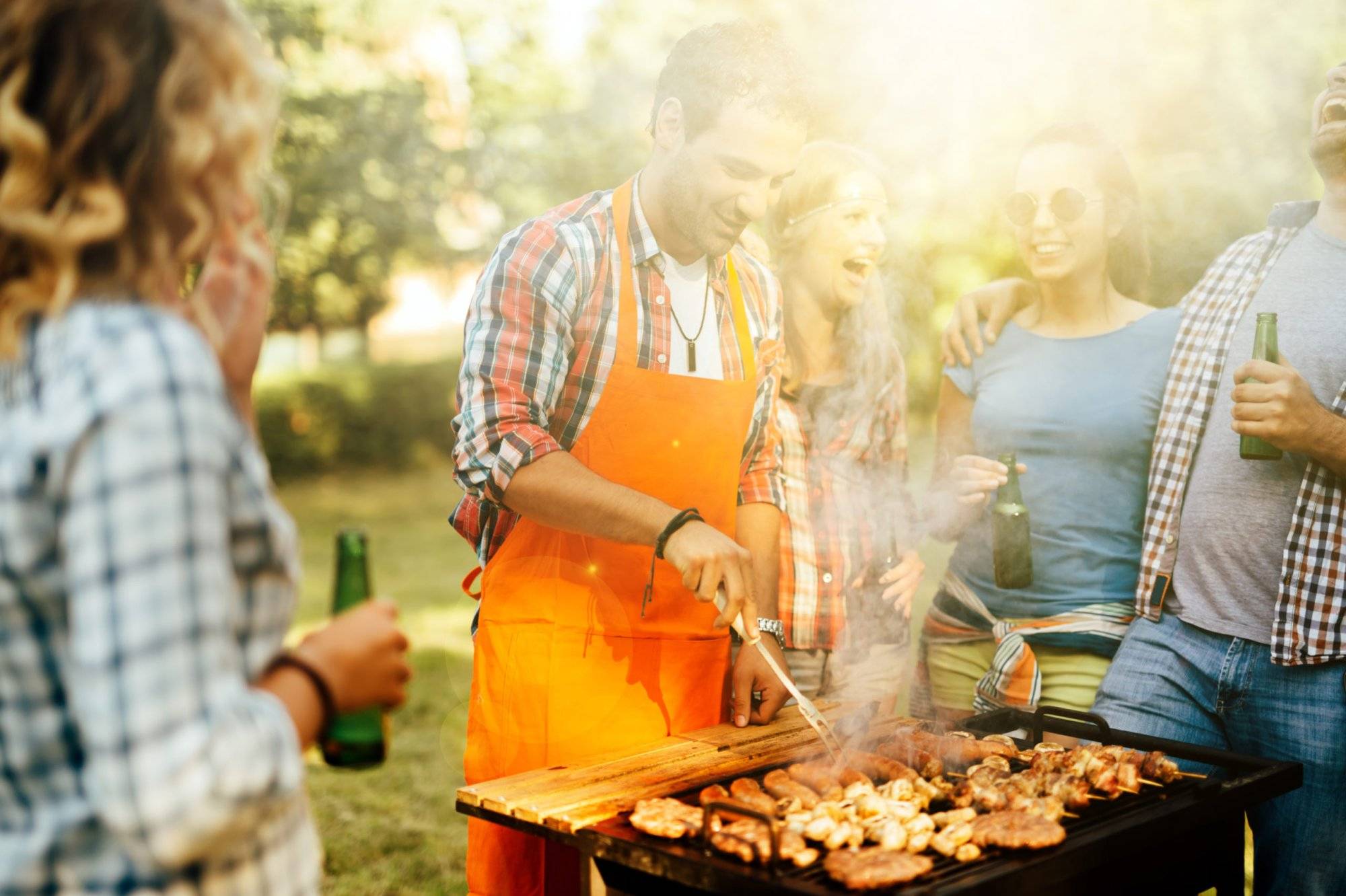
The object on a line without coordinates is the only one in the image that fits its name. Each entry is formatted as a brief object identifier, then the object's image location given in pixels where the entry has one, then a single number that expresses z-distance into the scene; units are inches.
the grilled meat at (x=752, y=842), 82.4
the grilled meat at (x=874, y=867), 78.6
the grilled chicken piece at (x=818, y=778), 99.5
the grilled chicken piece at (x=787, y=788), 95.7
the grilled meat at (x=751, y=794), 91.8
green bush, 575.2
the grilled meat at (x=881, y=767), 104.9
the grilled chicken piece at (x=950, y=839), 87.0
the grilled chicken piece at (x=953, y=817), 93.4
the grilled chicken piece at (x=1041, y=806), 92.9
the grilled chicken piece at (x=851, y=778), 102.1
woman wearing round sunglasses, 136.0
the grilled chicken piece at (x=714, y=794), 91.0
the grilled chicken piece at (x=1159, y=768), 104.7
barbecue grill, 79.0
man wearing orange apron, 109.1
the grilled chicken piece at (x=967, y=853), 85.4
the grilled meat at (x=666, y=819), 85.5
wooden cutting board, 89.6
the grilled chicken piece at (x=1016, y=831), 85.7
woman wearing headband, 146.6
